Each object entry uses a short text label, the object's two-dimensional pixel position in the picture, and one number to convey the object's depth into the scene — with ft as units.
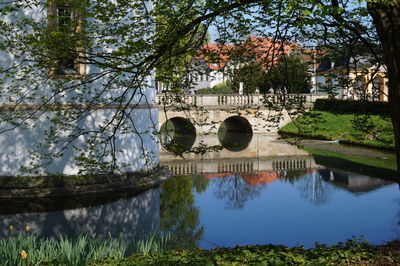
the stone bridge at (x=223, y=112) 98.79
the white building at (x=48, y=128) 39.99
